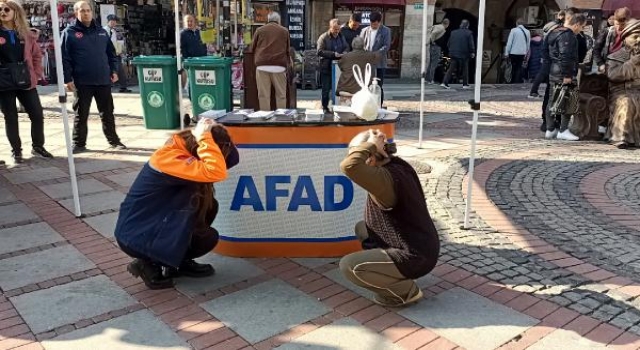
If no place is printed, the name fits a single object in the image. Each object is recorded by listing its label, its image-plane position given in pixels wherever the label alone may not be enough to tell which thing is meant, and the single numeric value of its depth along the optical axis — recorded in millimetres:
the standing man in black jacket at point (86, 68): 6828
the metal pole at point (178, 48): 7199
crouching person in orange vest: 3285
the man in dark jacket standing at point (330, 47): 10016
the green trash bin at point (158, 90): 8453
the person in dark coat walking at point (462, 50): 14438
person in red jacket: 6355
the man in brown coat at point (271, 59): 8680
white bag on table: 3848
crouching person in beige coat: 3055
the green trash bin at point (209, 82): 8742
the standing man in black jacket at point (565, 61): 7883
